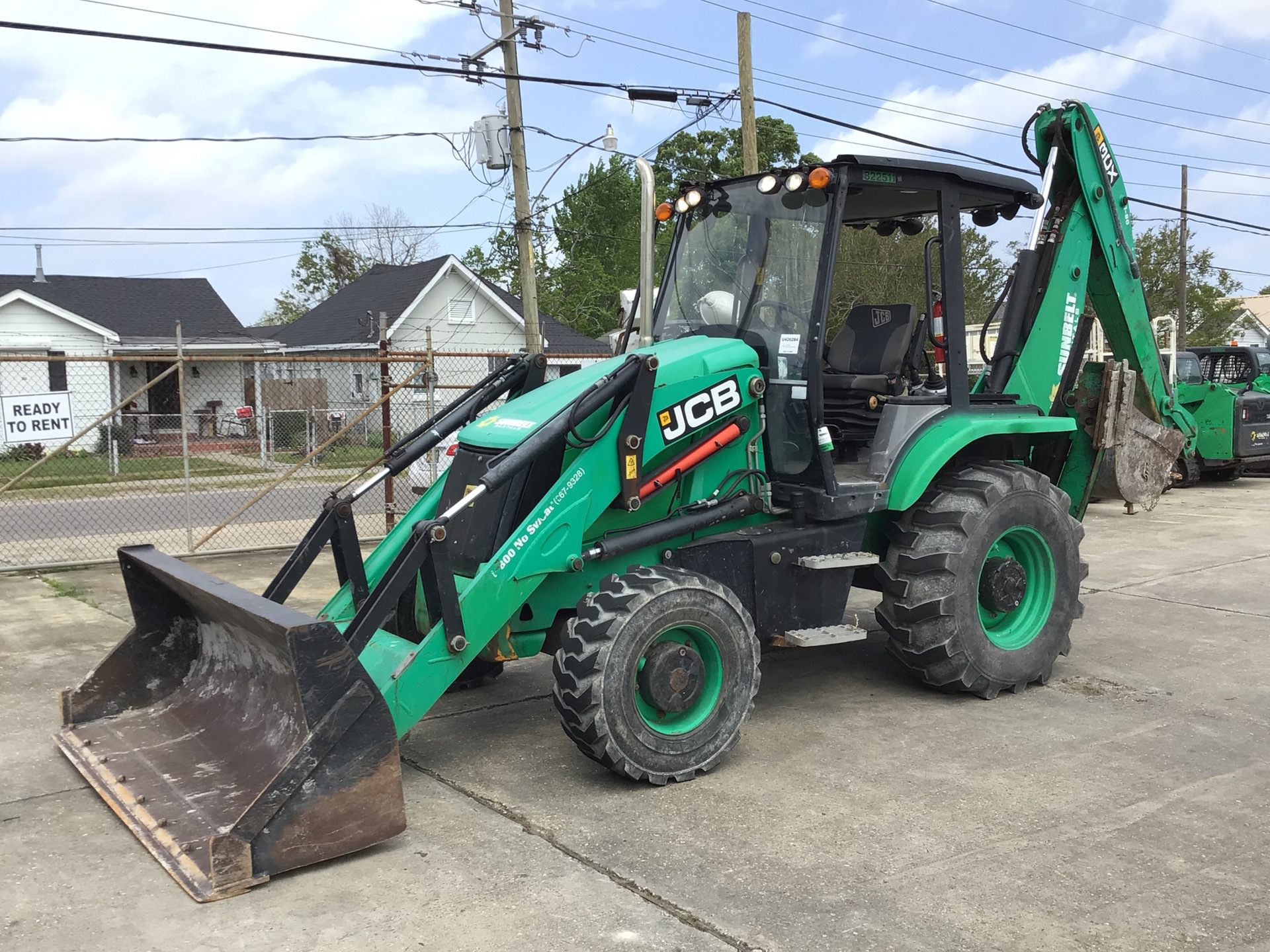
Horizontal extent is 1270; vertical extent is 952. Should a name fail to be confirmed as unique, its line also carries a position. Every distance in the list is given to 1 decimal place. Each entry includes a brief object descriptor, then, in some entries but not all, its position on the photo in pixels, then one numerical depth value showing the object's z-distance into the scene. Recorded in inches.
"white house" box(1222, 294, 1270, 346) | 1952.5
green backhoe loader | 172.7
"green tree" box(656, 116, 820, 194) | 1537.9
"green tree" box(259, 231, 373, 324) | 2009.1
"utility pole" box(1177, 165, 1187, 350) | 1316.7
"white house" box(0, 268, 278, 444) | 1012.5
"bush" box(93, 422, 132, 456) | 867.4
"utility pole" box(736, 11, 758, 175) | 620.7
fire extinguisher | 247.9
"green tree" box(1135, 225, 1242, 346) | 1594.5
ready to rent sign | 394.3
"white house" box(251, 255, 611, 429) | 1197.1
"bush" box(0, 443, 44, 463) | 586.9
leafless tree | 1994.1
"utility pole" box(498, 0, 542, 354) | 591.2
